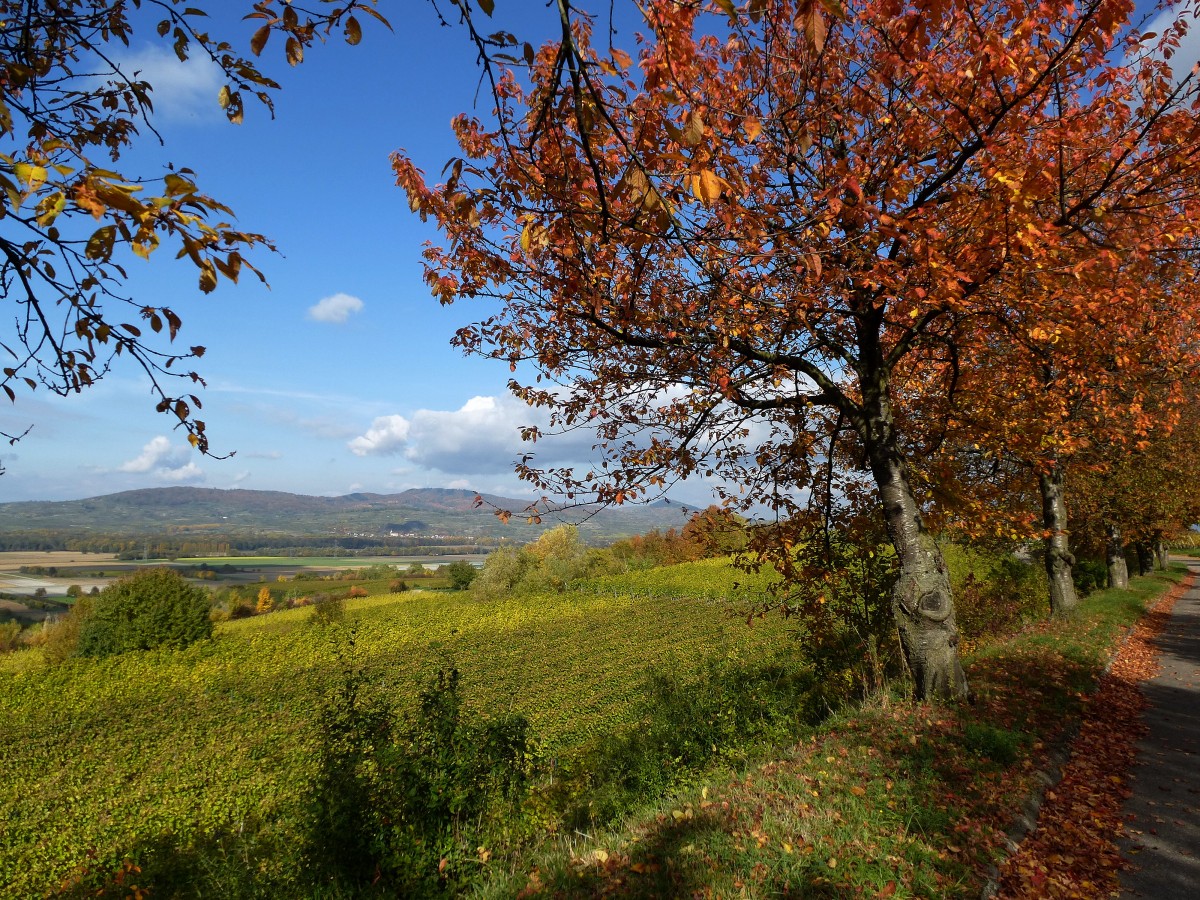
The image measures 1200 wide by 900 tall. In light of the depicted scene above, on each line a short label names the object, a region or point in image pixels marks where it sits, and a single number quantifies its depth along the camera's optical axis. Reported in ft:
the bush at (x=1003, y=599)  42.75
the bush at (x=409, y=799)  16.31
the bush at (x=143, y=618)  95.91
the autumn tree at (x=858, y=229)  14.98
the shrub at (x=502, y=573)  168.86
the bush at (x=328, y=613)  130.32
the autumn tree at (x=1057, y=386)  21.49
